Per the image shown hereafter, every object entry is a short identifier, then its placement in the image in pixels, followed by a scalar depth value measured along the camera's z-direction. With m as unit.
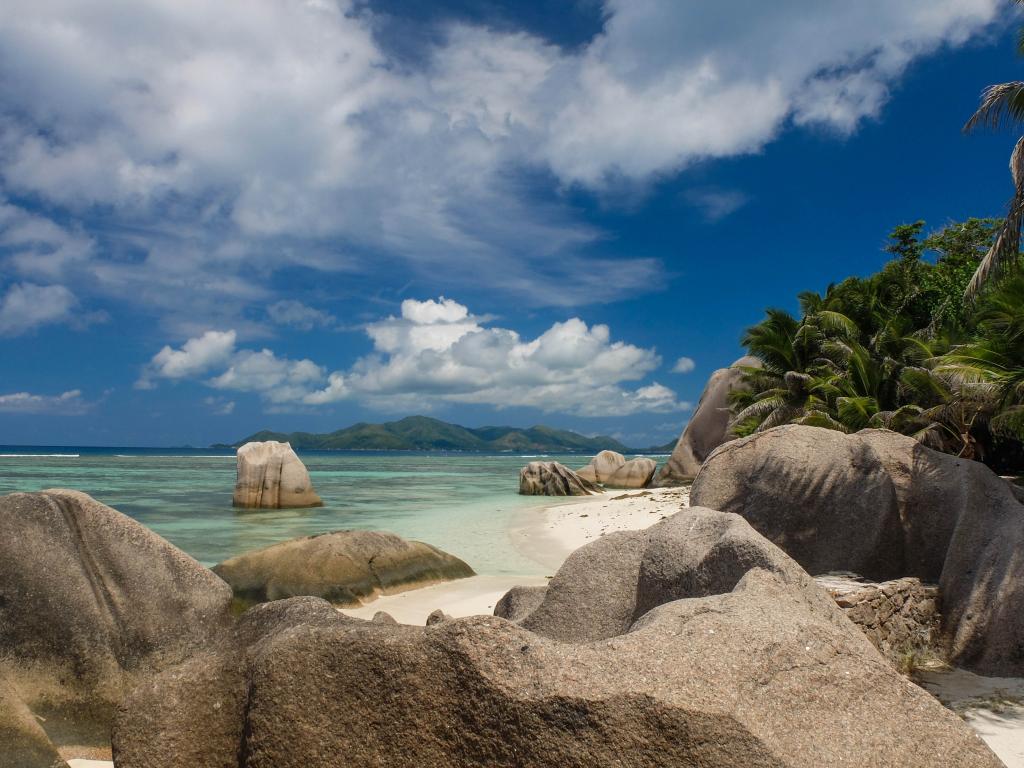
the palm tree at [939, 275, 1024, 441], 10.08
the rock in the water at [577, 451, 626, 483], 42.12
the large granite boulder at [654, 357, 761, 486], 38.62
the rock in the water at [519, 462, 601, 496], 34.66
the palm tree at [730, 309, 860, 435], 25.12
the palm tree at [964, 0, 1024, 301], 10.61
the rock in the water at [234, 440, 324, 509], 25.77
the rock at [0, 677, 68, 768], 3.97
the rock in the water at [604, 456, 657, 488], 40.66
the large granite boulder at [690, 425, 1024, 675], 6.99
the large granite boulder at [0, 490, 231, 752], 5.10
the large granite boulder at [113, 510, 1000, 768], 2.70
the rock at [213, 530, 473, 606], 10.38
